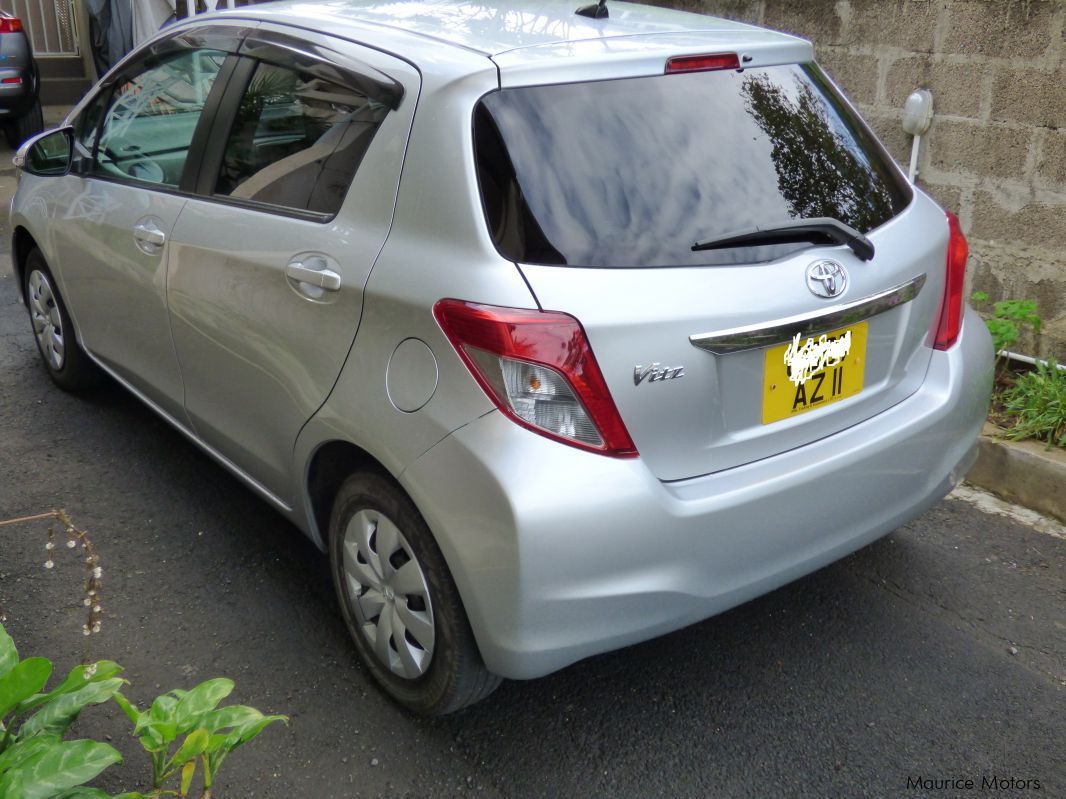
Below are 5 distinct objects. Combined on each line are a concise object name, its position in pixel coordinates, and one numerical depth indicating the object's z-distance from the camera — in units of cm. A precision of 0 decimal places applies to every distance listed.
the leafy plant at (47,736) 185
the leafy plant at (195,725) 195
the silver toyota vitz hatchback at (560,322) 233
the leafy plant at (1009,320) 442
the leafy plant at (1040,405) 409
